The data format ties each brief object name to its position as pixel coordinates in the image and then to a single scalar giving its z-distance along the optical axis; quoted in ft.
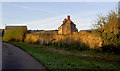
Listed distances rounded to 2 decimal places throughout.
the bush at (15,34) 94.26
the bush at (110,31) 36.62
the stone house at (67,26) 130.47
